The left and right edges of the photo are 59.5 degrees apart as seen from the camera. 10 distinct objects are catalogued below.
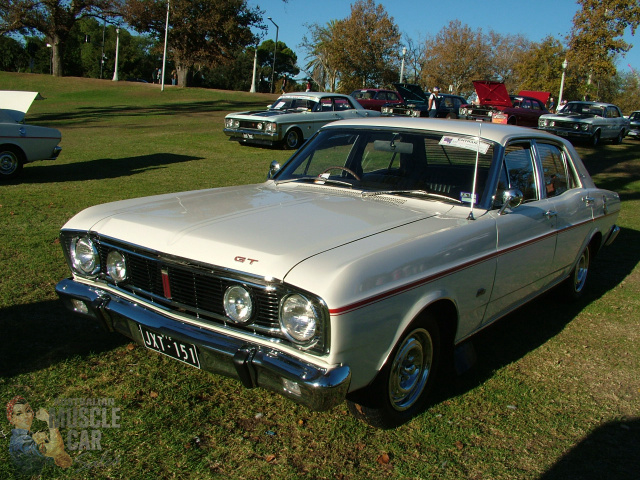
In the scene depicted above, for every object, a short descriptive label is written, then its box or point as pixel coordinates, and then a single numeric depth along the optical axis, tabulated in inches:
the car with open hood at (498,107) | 920.3
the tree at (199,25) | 1654.8
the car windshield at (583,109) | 835.0
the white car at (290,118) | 589.9
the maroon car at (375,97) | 956.6
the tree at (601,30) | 1080.8
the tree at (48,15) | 1526.1
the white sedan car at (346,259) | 102.6
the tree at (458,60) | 2071.9
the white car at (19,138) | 400.2
